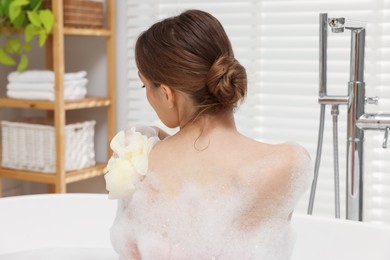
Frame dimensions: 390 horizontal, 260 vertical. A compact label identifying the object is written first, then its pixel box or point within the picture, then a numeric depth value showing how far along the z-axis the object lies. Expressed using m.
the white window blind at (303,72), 2.53
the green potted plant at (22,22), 2.74
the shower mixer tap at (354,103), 1.71
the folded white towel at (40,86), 2.84
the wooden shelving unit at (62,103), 2.81
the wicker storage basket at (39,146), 2.89
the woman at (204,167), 1.32
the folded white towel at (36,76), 2.84
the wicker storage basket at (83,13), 2.87
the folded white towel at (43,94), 2.85
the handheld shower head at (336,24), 1.67
